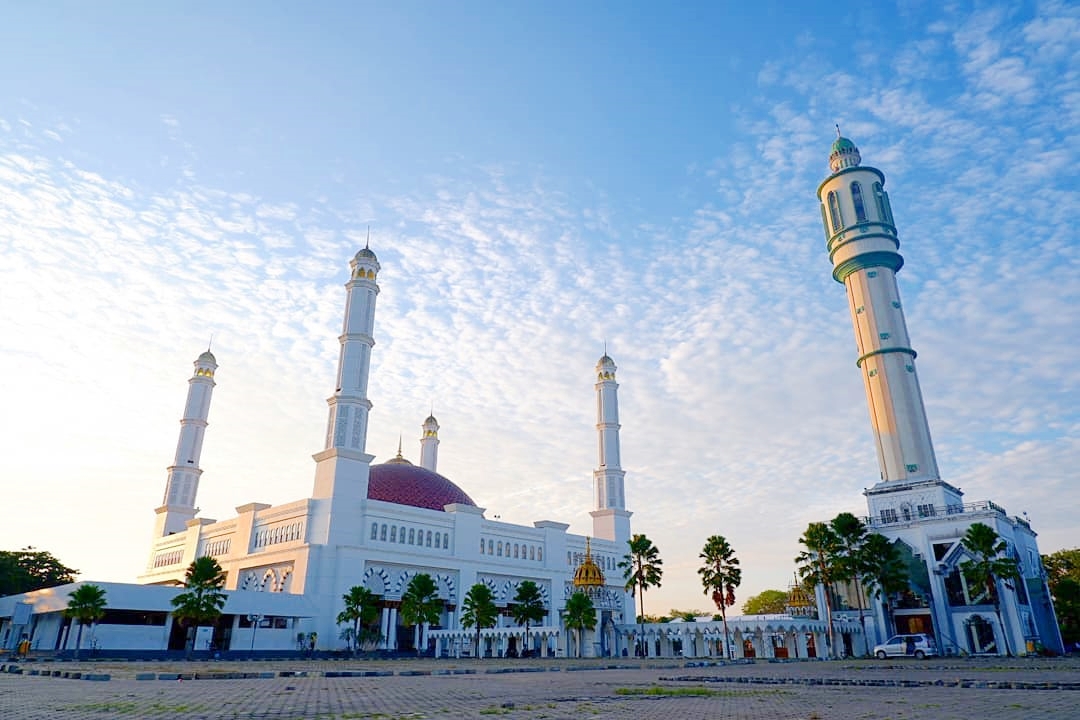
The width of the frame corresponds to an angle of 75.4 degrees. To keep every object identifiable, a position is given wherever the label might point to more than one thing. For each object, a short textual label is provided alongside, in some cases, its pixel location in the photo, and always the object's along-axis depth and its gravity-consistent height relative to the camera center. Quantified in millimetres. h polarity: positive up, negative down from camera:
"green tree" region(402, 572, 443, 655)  46906 +2008
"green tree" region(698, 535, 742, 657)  48406 +4294
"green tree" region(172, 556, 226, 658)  42125 +2211
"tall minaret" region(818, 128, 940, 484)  55594 +26577
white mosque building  47500 +6749
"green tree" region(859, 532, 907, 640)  47562 +4419
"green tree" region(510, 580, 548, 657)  49438 +1965
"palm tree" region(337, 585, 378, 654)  47219 +1716
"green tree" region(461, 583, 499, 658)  47247 +1930
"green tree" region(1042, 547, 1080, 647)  56469 +3123
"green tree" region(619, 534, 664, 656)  54031 +5091
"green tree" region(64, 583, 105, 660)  40188 +1665
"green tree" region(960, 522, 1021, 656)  44156 +4464
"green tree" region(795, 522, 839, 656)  47312 +5289
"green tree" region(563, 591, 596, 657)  46844 +1388
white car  39031 -517
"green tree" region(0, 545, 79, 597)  64500 +5793
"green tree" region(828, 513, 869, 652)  46938 +6061
